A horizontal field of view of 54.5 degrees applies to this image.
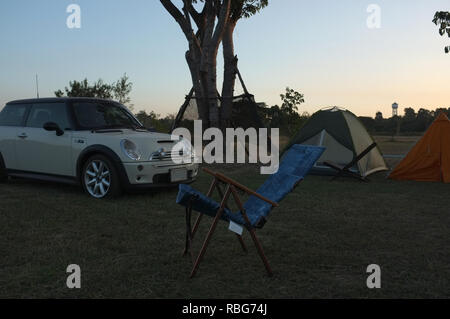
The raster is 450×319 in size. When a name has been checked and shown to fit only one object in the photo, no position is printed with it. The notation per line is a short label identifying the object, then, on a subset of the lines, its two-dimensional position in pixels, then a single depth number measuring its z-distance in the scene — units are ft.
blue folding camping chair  12.59
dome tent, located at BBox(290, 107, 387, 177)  35.27
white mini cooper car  23.84
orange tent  32.94
